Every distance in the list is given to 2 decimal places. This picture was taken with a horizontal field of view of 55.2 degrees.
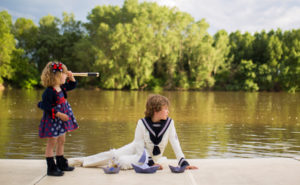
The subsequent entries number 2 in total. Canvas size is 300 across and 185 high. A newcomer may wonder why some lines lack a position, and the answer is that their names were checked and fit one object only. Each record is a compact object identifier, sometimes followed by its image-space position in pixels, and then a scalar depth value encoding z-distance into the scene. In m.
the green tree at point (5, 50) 38.25
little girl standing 3.55
